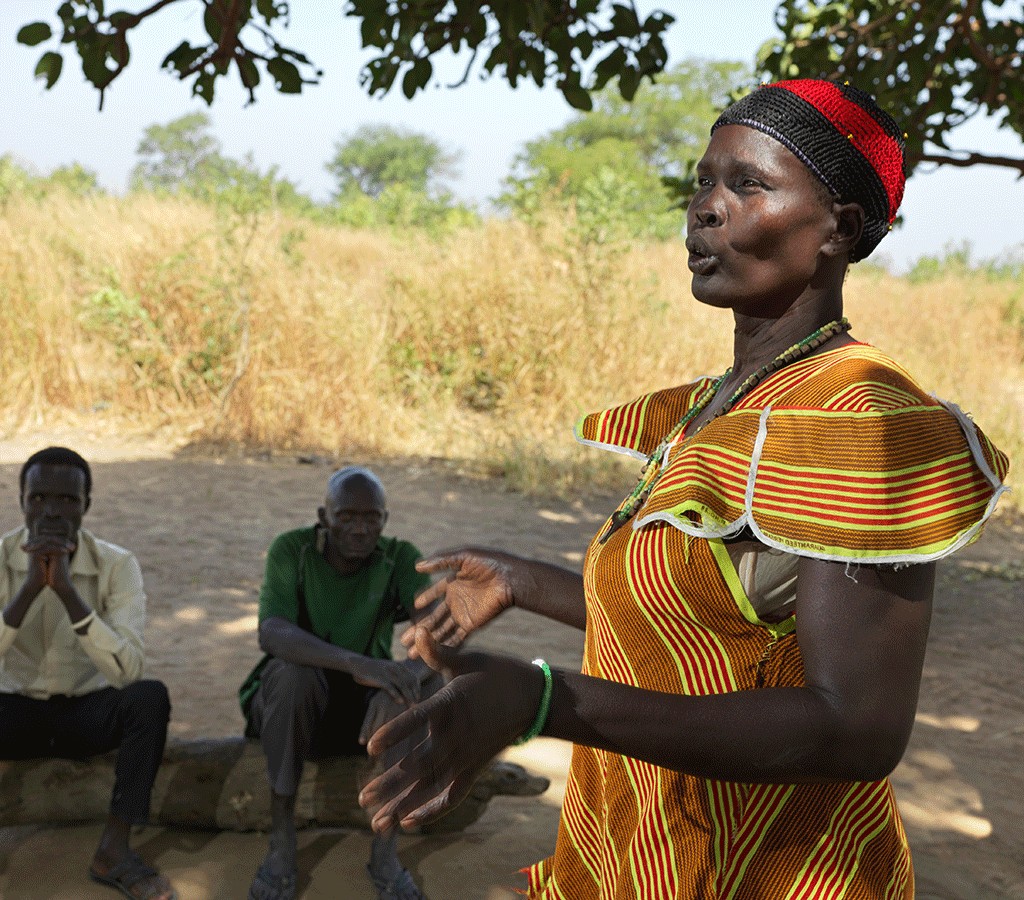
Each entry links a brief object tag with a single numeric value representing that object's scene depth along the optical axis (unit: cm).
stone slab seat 290
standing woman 93
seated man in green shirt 280
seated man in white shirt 284
